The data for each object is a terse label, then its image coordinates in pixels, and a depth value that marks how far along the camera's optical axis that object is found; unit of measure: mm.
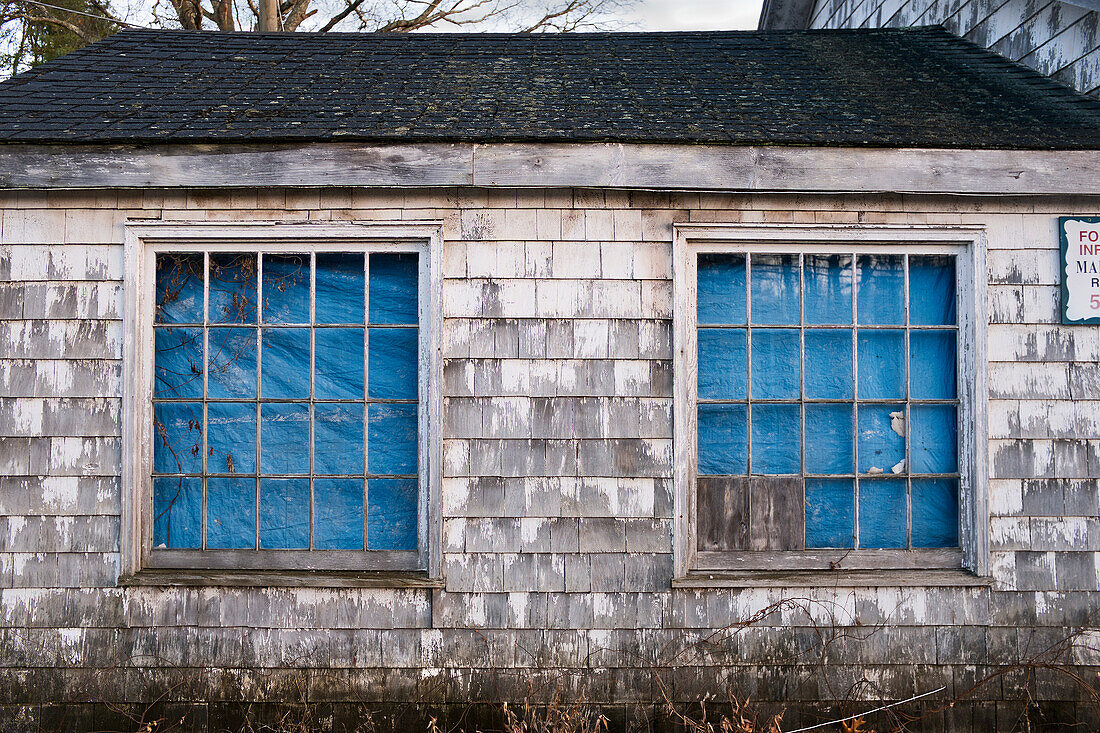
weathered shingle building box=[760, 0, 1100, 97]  4539
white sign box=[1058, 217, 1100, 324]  3844
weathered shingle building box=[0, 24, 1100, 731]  3771
